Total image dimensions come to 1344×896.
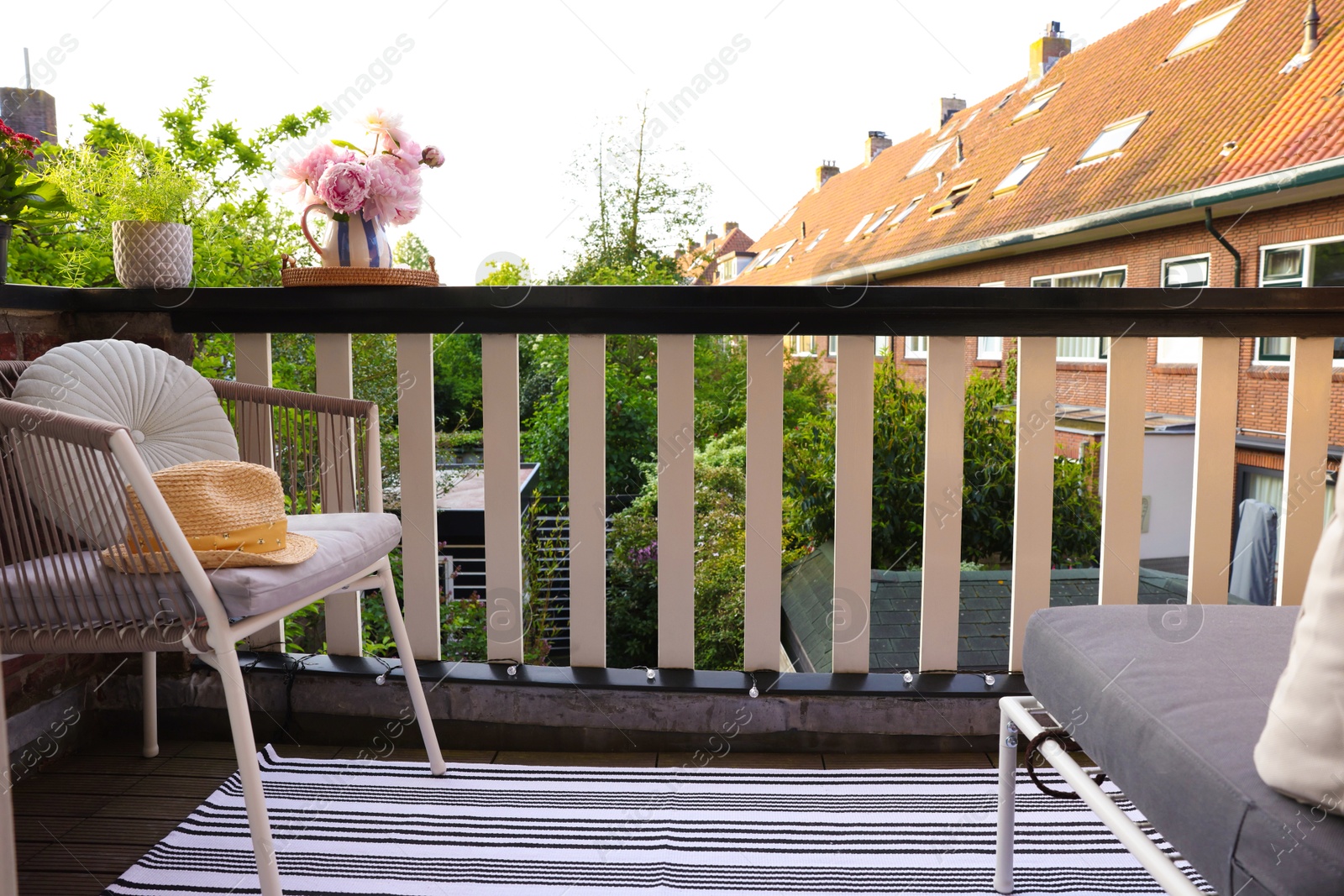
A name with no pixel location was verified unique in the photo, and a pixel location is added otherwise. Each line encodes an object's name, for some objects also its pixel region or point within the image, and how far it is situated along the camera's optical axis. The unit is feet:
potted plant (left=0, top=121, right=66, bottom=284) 5.20
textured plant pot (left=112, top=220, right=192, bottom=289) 5.94
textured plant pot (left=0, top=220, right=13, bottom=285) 5.19
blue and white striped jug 6.09
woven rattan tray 5.91
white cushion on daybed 1.87
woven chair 3.56
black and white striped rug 4.38
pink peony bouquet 5.93
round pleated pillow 4.63
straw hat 3.69
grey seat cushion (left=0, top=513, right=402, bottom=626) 3.67
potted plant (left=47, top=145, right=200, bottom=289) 5.93
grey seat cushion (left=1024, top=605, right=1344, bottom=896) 2.00
